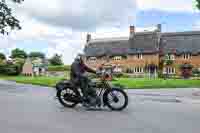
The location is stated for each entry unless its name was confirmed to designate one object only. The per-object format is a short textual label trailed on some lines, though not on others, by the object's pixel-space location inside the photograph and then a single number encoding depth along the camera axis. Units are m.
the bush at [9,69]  39.25
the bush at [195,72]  35.89
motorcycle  6.61
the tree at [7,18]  19.82
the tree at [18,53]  71.58
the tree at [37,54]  76.80
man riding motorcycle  6.66
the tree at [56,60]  59.00
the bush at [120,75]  34.59
